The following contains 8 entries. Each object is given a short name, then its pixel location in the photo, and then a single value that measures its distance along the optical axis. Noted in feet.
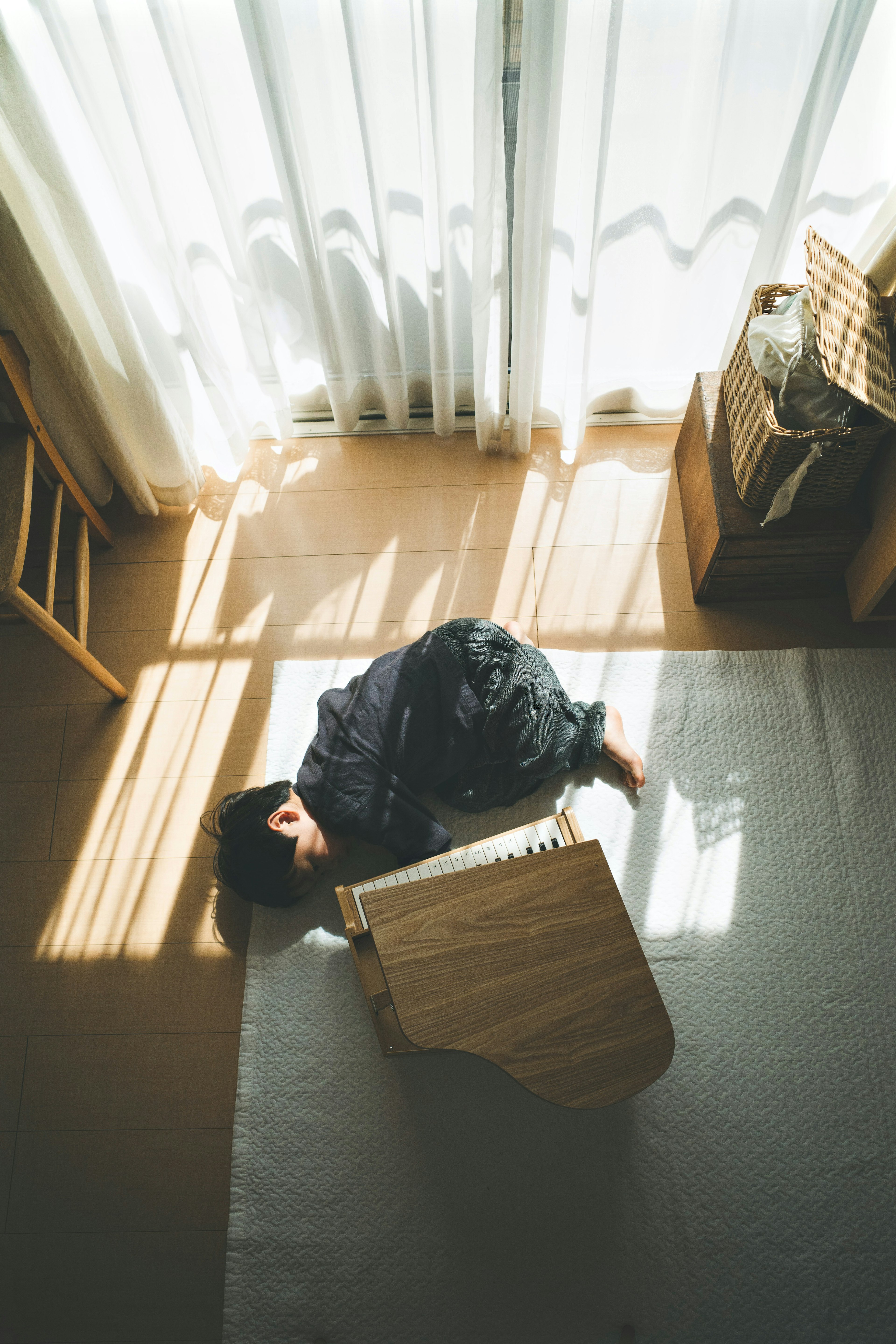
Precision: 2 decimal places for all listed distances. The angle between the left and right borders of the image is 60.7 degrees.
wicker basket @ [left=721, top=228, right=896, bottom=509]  4.34
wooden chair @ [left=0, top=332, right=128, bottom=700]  4.67
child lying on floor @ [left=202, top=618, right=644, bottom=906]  4.73
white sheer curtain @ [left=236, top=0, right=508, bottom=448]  4.24
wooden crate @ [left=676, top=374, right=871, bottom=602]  5.20
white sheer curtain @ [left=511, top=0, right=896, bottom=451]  4.21
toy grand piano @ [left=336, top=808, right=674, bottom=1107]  3.76
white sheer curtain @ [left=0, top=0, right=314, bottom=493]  4.20
